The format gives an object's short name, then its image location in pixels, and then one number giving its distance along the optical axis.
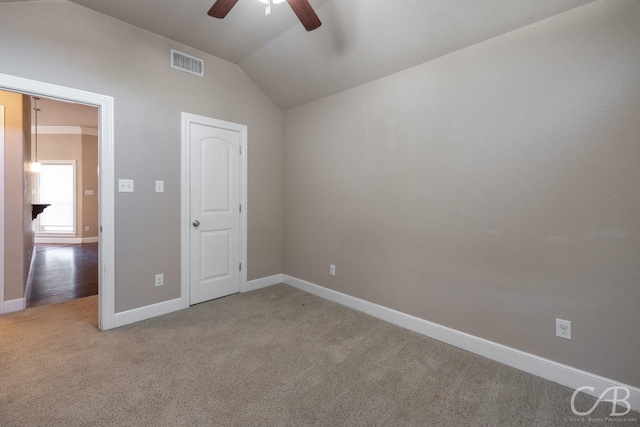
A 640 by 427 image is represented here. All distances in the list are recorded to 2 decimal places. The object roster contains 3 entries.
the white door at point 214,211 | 3.19
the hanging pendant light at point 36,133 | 5.18
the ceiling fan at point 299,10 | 1.66
